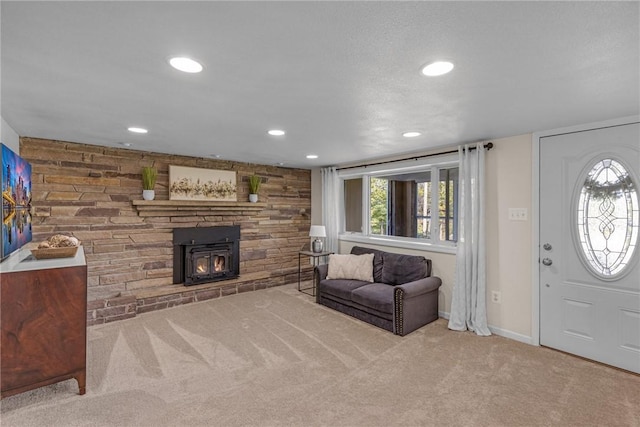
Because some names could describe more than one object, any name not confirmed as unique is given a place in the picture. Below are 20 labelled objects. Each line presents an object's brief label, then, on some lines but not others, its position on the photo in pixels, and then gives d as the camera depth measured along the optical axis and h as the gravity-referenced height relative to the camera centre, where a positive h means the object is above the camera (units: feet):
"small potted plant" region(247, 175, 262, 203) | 17.52 +1.39
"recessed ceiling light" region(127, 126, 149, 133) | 10.23 +2.70
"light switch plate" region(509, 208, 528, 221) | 10.95 -0.05
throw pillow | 14.96 -2.63
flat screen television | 7.86 +0.28
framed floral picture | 15.11 +1.41
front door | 8.96 -0.96
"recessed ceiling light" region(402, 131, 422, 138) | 10.48 +2.61
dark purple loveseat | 11.69 -3.29
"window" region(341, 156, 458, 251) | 14.06 +0.47
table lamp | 17.77 -1.23
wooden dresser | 7.11 -2.59
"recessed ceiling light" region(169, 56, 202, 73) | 5.32 +2.56
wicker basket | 8.29 -1.07
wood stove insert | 15.42 -2.12
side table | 17.15 -2.40
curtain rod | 11.61 +2.49
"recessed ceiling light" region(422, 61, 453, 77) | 5.42 +2.53
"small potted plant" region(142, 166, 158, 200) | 14.02 +1.34
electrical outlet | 11.67 -3.11
